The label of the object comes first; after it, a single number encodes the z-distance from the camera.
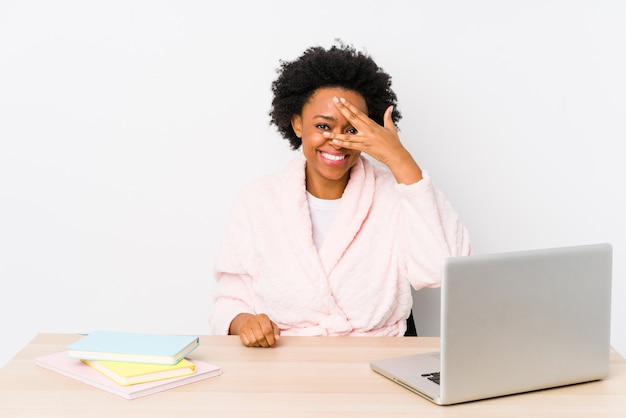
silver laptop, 1.41
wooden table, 1.43
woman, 2.20
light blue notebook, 1.60
